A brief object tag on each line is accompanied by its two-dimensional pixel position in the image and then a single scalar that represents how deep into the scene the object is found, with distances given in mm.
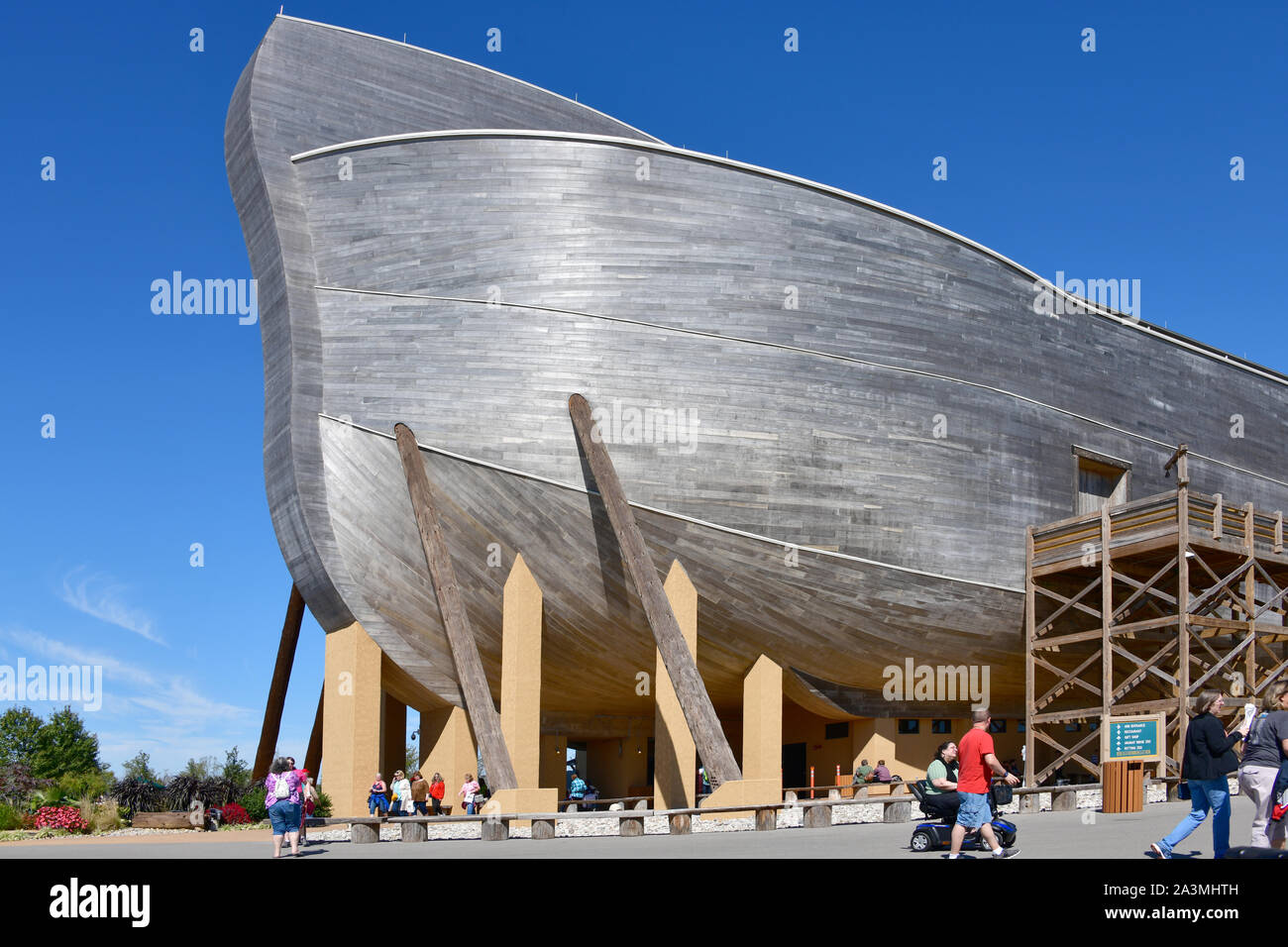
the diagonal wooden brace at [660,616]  19141
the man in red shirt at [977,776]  10078
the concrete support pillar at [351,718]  23578
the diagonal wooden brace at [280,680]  29219
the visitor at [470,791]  21639
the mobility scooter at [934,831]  12141
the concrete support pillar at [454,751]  25750
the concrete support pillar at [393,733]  29641
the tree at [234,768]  41100
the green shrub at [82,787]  25222
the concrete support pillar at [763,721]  25359
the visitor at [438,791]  23359
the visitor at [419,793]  23641
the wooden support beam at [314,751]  29047
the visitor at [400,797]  23453
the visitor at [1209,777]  9352
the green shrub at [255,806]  23380
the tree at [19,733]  65125
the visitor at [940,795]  11961
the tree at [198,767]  72294
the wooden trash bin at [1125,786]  17406
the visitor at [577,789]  28703
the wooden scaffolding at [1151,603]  23391
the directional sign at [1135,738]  17547
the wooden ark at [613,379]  23531
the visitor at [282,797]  13312
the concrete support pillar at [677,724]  23516
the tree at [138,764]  60844
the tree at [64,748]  62531
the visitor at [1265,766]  9164
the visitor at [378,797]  23016
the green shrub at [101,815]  21609
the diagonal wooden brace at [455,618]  20203
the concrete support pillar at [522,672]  22875
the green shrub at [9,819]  20734
